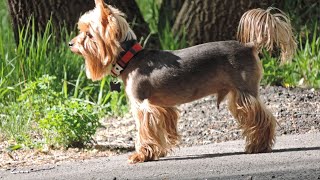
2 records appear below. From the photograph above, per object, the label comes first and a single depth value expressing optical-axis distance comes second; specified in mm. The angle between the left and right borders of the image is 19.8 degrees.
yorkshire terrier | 7352
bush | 8258
